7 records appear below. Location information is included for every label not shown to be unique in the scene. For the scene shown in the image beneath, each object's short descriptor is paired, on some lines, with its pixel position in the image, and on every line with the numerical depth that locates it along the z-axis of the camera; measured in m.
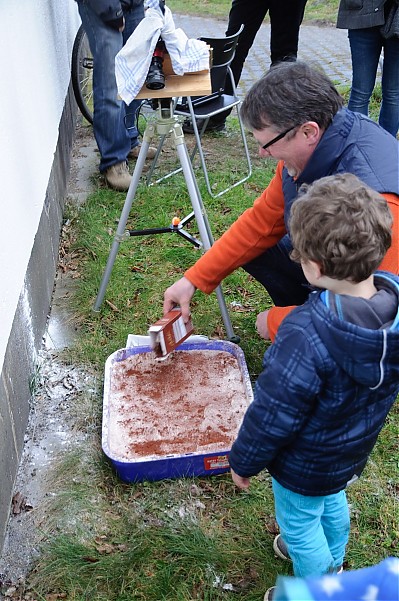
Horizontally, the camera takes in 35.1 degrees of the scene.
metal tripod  2.91
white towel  2.77
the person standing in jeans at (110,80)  4.23
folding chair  4.14
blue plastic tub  2.37
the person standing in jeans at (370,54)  4.05
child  1.42
